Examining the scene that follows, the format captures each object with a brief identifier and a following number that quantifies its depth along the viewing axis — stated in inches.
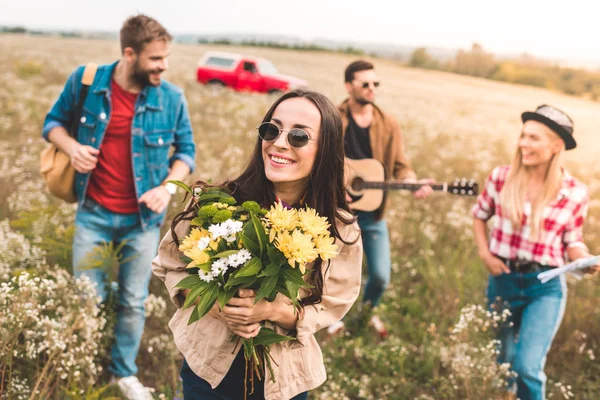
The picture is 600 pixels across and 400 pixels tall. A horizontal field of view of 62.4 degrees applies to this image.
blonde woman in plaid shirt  132.7
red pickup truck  817.5
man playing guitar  187.8
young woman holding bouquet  85.7
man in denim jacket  138.9
